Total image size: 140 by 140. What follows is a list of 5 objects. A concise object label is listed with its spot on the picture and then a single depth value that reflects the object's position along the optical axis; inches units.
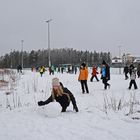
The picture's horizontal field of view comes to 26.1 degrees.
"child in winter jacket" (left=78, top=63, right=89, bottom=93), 636.7
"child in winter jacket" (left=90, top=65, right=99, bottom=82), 987.3
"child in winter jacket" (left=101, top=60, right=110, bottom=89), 677.9
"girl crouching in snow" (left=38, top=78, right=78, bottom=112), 348.8
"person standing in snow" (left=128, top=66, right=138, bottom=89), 655.6
